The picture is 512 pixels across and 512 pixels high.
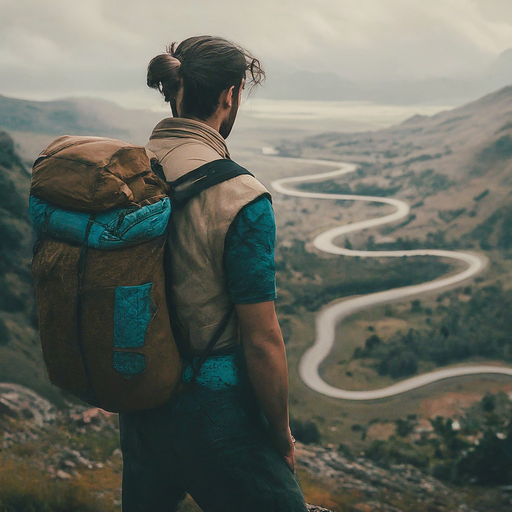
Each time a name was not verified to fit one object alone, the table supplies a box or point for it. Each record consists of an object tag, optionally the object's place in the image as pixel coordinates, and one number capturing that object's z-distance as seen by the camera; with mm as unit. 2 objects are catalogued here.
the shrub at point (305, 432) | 24516
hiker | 2018
